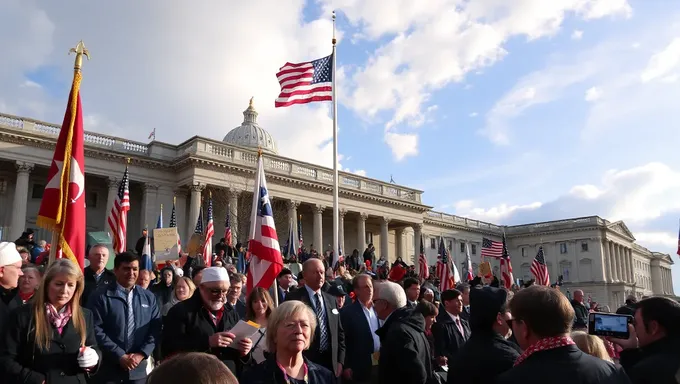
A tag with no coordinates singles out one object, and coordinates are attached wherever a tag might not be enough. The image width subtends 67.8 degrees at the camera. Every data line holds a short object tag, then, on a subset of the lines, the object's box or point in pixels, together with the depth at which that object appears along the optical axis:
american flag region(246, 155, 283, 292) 8.09
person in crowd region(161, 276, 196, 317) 7.54
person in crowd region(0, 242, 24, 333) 5.05
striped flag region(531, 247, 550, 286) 23.83
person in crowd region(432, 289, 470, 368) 7.06
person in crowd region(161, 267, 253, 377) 4.73
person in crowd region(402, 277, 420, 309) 8.47
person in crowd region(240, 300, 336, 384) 3.45
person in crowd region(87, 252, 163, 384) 5.37
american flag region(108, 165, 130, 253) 13.03
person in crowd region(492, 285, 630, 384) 2.86
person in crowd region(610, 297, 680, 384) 3.47
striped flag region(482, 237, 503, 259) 39.69
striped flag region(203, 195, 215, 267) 17.44
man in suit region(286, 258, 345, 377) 6.18
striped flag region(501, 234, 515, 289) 21.27
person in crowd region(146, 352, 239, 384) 1.60
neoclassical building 31.08
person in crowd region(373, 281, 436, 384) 4.74
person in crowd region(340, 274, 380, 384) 6.54
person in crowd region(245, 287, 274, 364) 5.66
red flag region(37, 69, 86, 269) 6.66
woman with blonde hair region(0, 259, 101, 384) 4.18
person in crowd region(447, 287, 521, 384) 3.79
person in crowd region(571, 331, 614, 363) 4.04
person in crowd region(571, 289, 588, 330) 12.94
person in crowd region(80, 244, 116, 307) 6.96
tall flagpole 18.91
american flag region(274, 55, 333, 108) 18.75
